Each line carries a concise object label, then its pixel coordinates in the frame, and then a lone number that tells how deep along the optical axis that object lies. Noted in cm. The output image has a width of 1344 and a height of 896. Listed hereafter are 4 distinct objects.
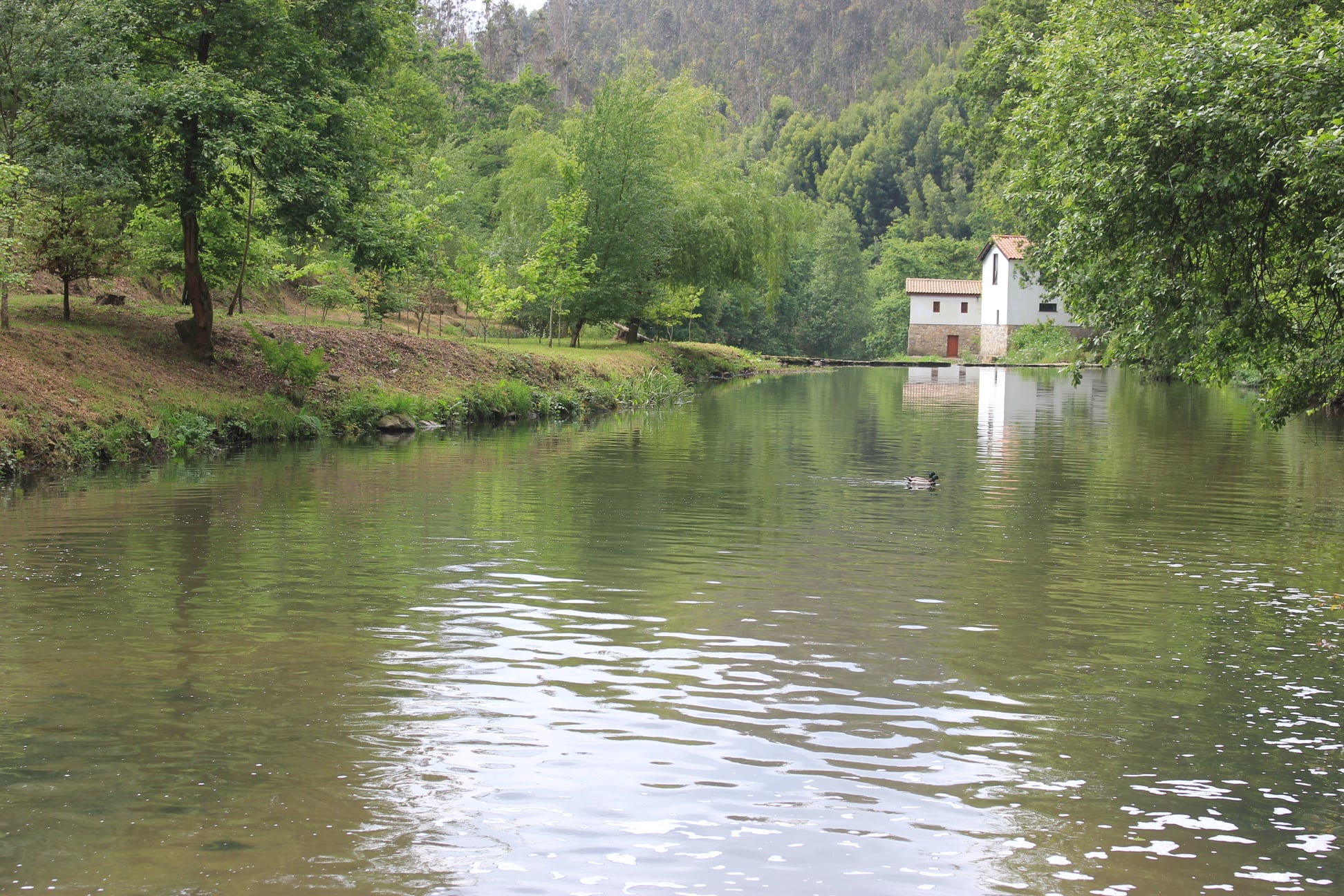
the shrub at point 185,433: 2072
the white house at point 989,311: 7862
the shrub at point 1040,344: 7219
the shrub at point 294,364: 2486
